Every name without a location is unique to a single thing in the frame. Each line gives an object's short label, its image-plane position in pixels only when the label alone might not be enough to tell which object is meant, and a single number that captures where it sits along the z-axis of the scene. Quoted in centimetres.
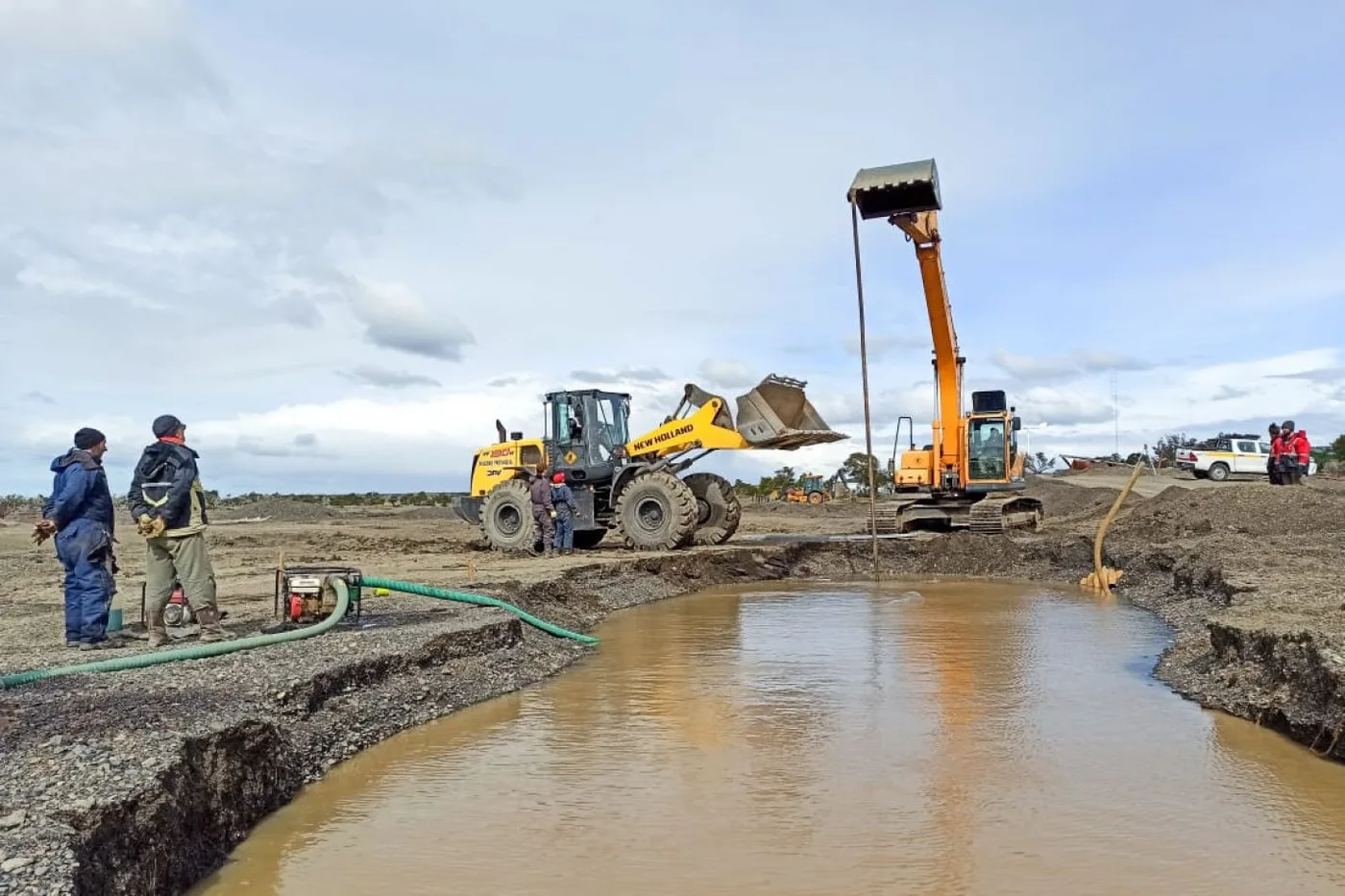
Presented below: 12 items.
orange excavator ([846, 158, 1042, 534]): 1780
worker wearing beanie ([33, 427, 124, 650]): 741
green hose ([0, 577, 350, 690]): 580
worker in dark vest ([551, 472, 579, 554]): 1647
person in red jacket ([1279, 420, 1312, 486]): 2089
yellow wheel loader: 1622
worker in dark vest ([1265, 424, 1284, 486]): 2106
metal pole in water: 1362
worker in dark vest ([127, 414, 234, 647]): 730
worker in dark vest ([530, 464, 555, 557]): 1634
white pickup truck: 3072
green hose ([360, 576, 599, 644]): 855
